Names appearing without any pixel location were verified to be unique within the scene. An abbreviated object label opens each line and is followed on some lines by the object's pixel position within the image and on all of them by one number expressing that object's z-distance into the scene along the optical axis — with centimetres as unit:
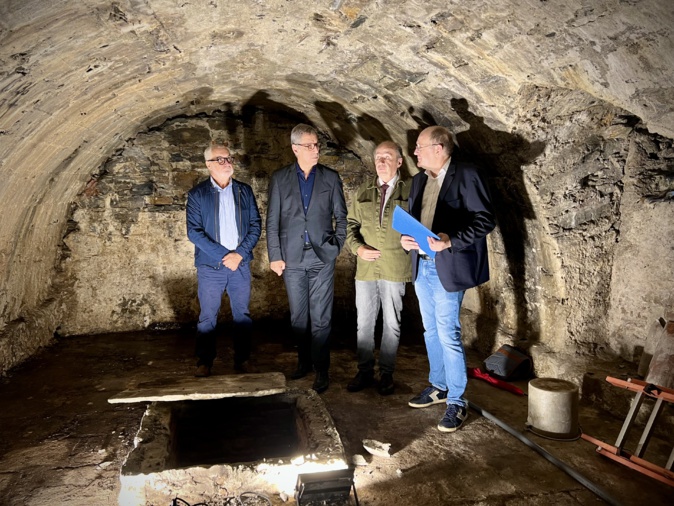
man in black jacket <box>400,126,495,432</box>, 268
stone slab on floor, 255
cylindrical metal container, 254
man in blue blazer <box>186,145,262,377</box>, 343
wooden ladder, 218
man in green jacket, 311
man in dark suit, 334
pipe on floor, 208
